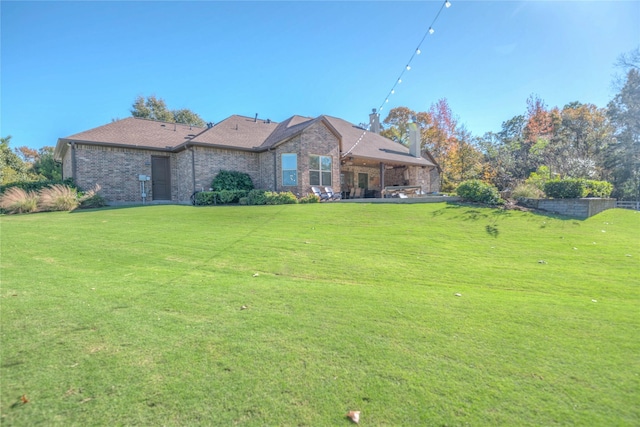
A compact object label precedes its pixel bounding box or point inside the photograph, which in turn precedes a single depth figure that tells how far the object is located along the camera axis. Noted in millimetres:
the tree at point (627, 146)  24500
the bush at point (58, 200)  13875
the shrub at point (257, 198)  15008
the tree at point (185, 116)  37250
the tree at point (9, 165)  27072
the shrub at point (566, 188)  11641
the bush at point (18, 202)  13562
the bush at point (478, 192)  12751
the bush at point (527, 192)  13086
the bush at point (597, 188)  12586
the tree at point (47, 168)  30619
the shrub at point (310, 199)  15854
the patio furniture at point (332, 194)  17358
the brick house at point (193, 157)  16516
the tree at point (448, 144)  31203
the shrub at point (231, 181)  17078
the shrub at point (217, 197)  15539
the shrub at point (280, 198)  15031
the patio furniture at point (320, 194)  16947
